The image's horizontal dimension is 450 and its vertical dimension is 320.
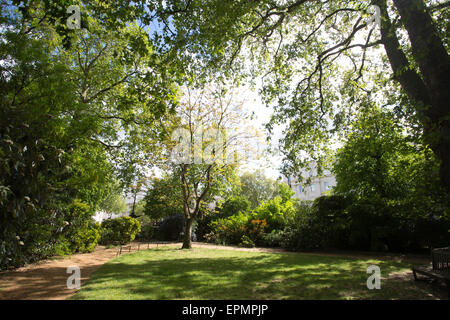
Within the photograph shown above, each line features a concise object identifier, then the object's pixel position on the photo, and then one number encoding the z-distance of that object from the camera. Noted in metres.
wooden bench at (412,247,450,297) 4.43
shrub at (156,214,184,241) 20.48
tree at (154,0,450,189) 4.60
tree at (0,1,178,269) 4.56
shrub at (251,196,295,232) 15.59
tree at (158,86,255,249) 13.74
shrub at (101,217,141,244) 15.42
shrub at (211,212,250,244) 15.97
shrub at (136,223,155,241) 20.44
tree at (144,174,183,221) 14.20
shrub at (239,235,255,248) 14.30
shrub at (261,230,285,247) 13.45
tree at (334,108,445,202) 7.13
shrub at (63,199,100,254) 8.84
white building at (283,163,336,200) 47.28
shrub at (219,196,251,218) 21.09
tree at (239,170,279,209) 40.18
